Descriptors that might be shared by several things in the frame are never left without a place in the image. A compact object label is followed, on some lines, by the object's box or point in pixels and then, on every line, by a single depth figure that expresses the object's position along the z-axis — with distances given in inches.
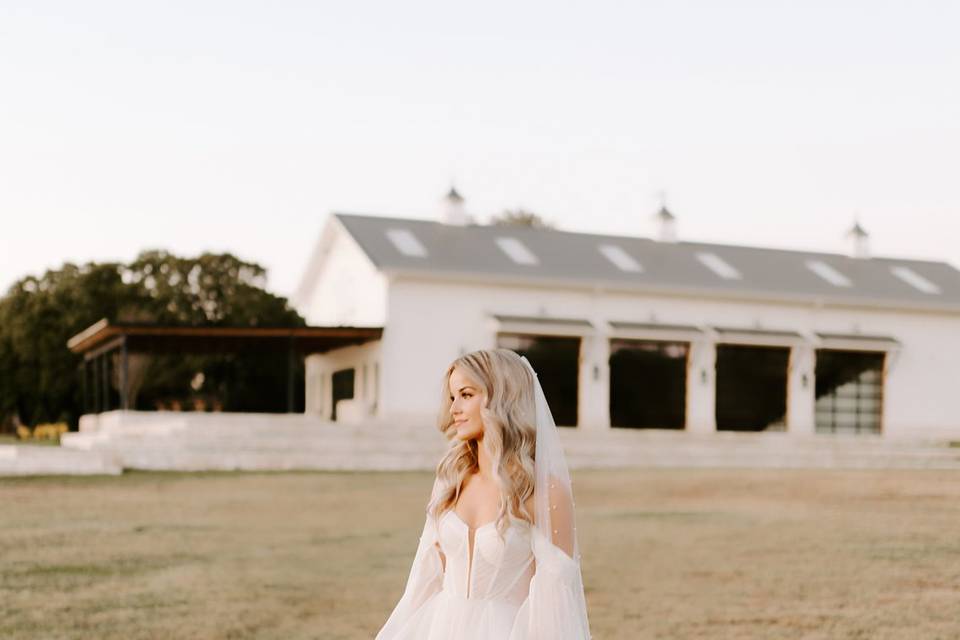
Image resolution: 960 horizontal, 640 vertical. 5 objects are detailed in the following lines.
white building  1165.1
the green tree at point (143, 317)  1706.4
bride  138.8
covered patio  1035.3
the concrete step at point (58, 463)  774.5
